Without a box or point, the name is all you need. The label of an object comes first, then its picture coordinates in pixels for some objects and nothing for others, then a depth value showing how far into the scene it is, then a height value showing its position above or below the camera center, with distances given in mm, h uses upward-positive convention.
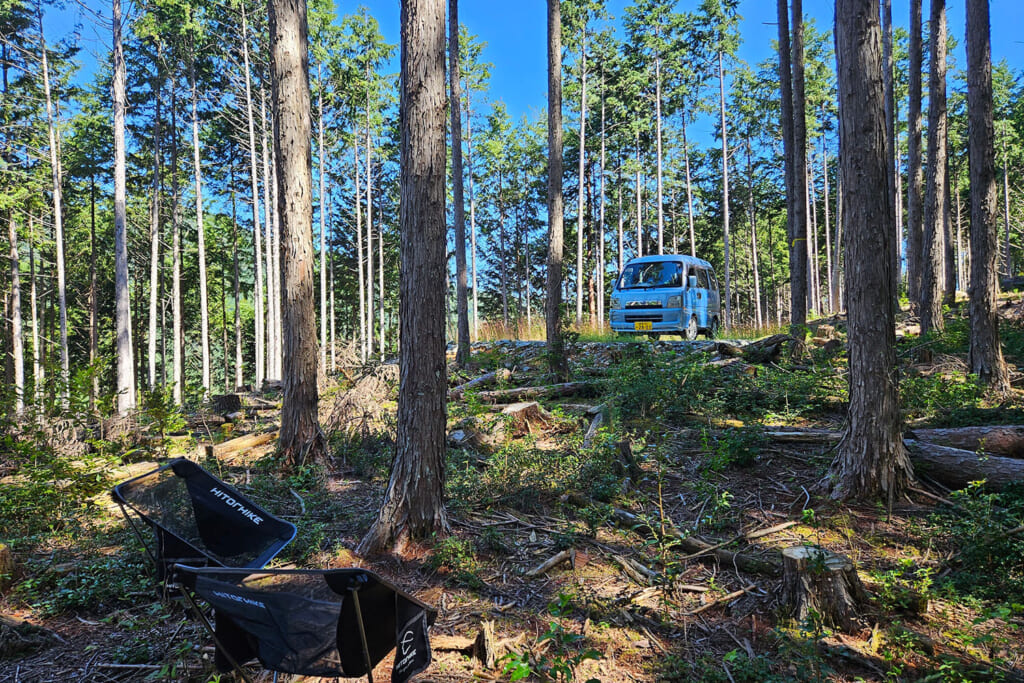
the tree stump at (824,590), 3119 -1513
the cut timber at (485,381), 9711 -706
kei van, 12922 +1013
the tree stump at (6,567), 3820 -1529
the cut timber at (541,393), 9094 -856
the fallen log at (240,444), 7270 -1318
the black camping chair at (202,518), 3123 -1027
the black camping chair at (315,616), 1910 -1008
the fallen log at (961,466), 4500 -1177
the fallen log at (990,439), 4969 -1029
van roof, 13469 +2030
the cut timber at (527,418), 7316 -1048
